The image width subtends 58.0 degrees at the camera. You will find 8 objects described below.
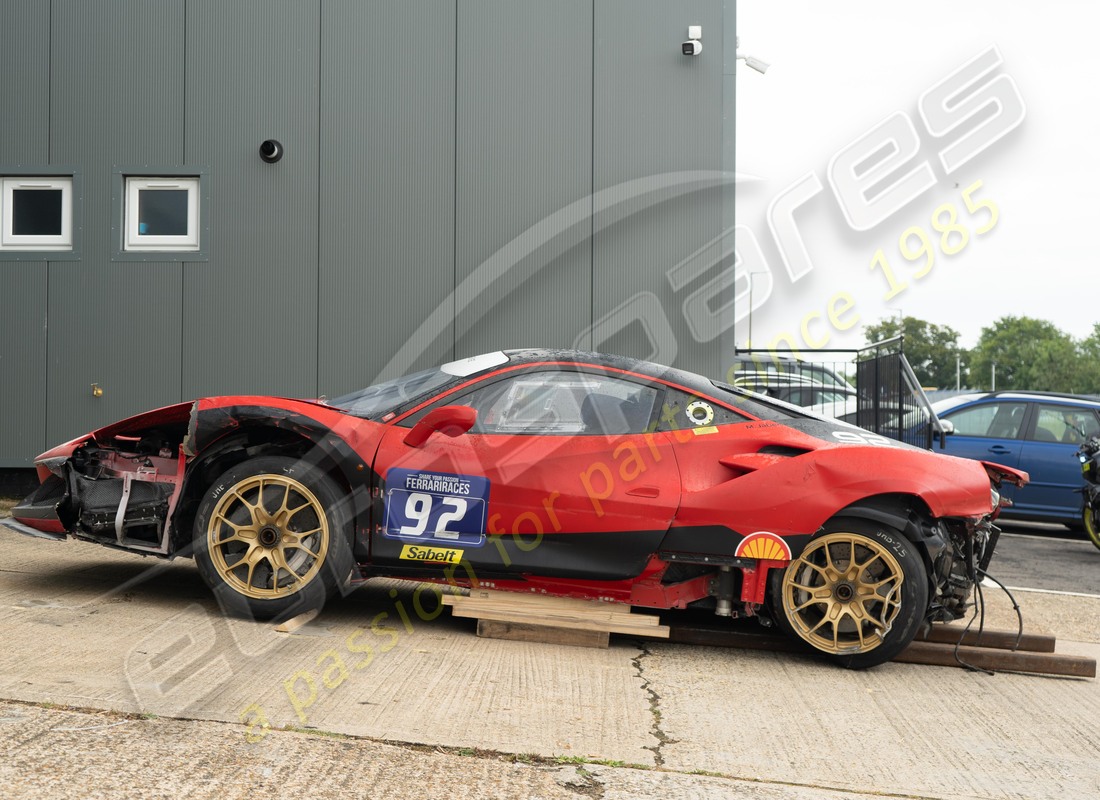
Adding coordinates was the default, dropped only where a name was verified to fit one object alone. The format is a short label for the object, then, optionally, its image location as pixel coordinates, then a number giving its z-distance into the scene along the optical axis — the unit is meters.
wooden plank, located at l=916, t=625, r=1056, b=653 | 4.98
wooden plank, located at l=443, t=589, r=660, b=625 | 4.69
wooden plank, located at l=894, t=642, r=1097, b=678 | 4.68
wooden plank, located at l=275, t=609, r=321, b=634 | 4.52
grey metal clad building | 8.70
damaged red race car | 4.54
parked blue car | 10.43
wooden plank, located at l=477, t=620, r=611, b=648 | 4.73
